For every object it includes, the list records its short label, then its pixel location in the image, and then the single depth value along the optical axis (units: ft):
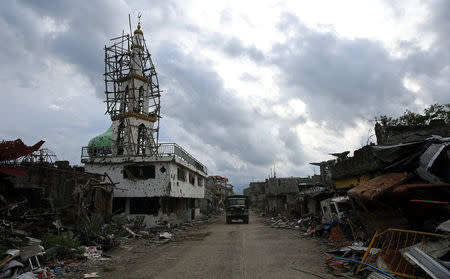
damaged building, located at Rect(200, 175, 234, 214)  156.04
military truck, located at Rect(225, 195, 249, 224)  94.12
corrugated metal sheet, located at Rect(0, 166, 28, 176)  36.82
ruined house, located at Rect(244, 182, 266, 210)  240.88
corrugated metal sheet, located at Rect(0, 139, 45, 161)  37.06
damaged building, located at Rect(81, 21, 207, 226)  67.67
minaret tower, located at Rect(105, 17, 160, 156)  76.18
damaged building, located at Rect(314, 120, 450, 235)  25.48
